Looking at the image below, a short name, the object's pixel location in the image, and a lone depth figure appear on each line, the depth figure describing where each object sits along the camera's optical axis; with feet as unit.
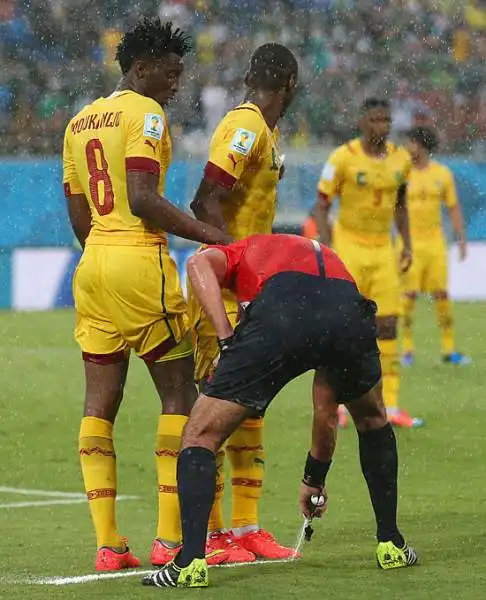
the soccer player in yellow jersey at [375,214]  72.43
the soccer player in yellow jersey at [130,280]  39.45
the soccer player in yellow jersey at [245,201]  41.42
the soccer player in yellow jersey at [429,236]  98.63
